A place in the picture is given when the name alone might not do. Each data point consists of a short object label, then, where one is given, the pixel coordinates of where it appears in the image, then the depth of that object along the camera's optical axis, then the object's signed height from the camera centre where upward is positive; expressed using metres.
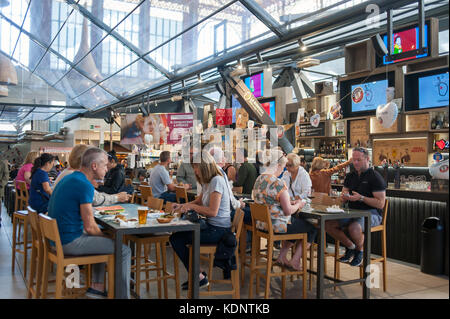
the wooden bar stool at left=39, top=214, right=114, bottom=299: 3.01 -0.78
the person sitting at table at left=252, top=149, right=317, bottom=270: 3.99 -0.50
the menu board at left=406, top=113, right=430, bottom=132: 6.97 +0.62
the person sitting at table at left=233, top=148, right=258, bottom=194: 6.80 -0.31
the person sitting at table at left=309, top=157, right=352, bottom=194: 6.34 -0.28
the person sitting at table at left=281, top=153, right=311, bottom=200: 5.25 -0.27
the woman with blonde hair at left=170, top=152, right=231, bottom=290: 3.77 -0.48
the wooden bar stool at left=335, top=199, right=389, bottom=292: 4.40 -0.93
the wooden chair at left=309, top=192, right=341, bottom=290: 4.61 -0.53
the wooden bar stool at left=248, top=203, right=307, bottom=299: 3.87 -0.81
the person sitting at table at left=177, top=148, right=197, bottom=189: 7.29 -0.32
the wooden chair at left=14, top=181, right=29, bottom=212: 7.47 -0.73
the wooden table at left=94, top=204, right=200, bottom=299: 3.06 -0.57
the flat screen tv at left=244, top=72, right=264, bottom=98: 11.54 +2.08
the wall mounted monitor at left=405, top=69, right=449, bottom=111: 6.70 +1.15
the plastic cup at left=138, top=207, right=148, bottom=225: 3.22 -0.46
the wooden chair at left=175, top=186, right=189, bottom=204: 6.32 -0.55
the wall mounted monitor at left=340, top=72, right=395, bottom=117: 7.63 +1.23
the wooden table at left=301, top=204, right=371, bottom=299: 3.87 -0.76
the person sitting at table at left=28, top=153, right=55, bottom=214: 5.30 -0.45
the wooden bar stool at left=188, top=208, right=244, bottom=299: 3.58 -0.91
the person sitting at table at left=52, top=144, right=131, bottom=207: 4.09 -0.43
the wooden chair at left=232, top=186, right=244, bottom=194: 6.54 -0.51
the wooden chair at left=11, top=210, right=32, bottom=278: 4.91 -1.01
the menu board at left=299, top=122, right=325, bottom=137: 9.23 +0.64
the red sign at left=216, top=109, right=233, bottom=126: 10.94 +1.09
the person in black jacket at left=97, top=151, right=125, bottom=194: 6.19 -0.37
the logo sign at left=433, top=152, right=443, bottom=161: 6.70 +0.05
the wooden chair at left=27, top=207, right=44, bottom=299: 3.50 -0.84
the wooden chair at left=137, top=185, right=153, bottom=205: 6.47 -0.56
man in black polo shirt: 4.43 -0.49
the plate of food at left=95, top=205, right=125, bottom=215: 3.96 -0.53
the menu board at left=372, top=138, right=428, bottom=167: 7.13 +0.14
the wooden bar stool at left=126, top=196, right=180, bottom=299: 3.84 -1.02
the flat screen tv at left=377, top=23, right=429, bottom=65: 6.57 +1.95
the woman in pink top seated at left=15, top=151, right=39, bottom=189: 7.93 -0.24
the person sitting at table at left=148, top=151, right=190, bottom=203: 6.53 -0.42
